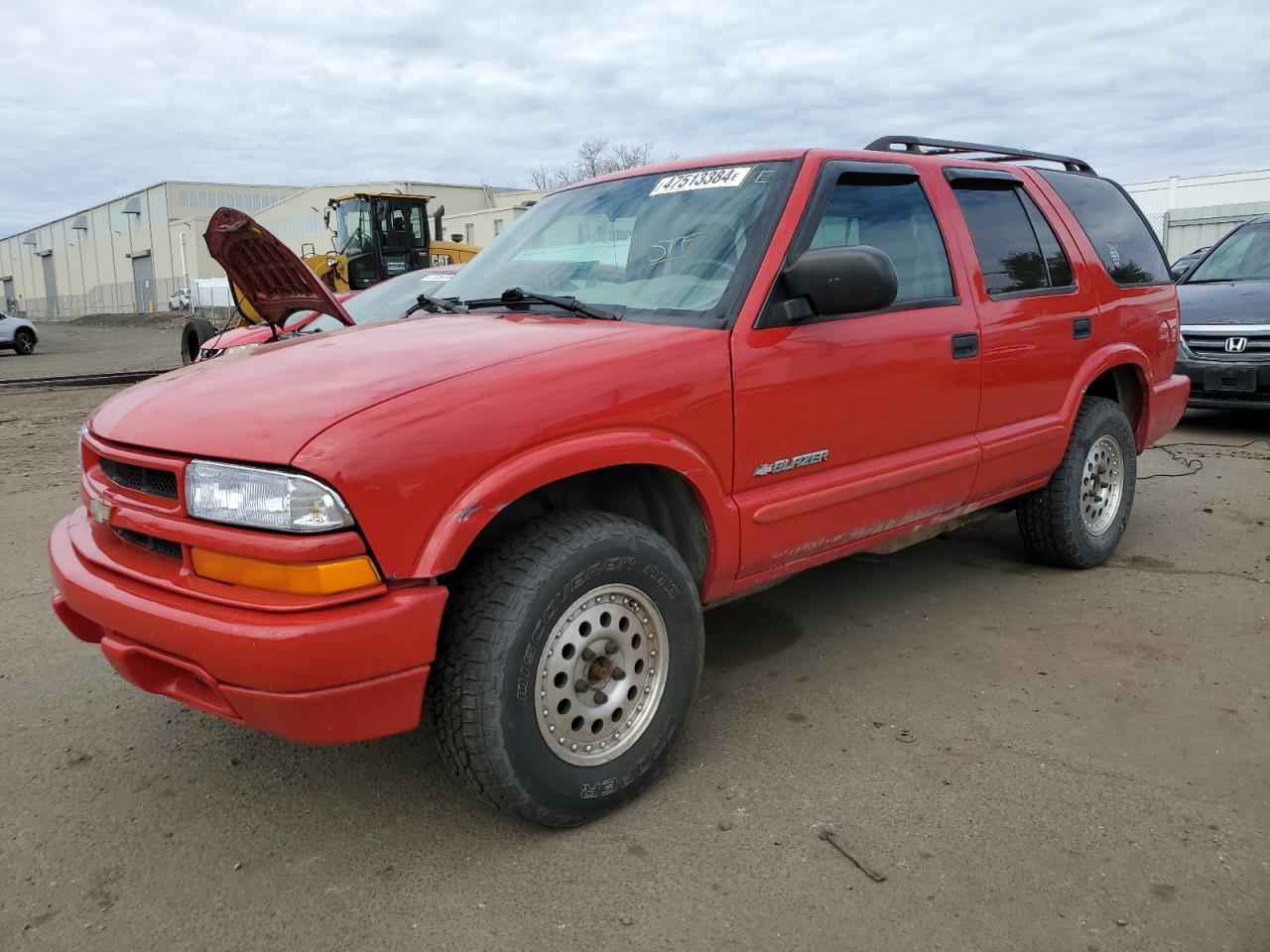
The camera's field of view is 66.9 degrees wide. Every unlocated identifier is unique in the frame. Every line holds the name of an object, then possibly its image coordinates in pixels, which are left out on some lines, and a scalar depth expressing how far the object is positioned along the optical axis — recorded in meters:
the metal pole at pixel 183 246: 61.22
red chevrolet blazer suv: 2.14
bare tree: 61.48
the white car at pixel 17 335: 27.31
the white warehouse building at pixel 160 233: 59.06
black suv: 7.56
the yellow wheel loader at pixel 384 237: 18.17
